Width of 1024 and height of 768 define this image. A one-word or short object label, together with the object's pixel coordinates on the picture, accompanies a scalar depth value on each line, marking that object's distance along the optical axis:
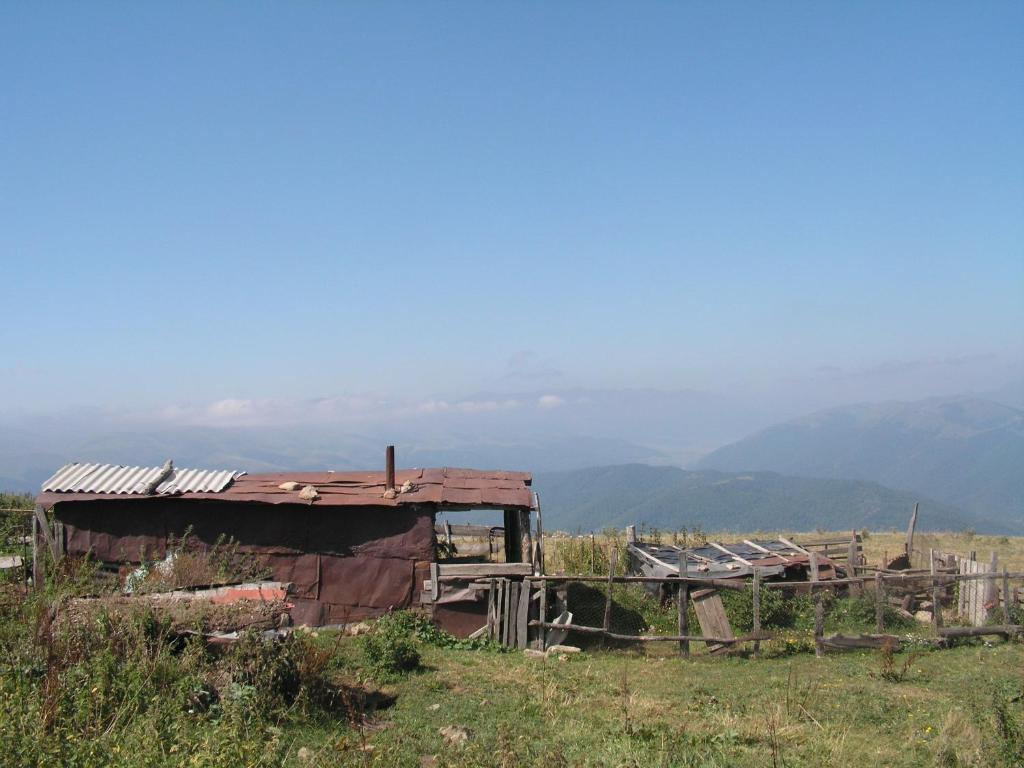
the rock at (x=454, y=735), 8.64
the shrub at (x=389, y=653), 12.34
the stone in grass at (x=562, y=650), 15.66
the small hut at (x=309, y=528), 16.55
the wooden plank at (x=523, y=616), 15.87
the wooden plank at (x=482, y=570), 16.33
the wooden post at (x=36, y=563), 14.77
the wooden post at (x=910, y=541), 25.32
